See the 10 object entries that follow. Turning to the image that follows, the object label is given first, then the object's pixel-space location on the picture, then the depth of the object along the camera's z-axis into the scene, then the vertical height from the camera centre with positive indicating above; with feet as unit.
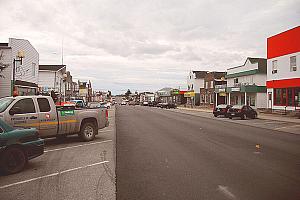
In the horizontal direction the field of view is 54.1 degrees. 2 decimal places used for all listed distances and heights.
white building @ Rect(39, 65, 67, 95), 153.79 +12.80
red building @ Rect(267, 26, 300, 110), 98.43 +10.97
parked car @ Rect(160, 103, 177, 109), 208.44 -3.32
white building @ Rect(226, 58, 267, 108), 141.37 +8.70
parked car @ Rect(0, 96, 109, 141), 32.14 -2.06
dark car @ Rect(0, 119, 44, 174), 23.52 -3.97
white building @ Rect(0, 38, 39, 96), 92.43 +11.16
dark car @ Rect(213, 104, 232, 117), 101.14 -3.38
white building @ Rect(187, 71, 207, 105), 249.34 +15.09
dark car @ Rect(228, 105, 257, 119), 96.25 -3.77
